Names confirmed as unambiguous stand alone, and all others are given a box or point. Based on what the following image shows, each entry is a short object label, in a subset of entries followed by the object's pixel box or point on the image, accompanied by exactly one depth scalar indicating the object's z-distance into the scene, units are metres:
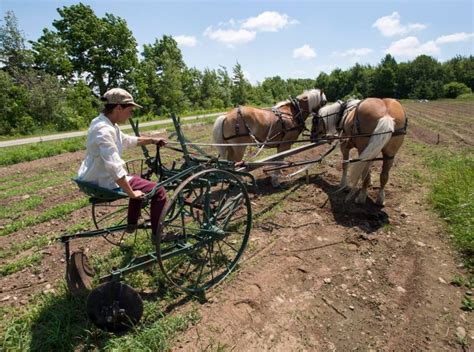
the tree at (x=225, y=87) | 43.88
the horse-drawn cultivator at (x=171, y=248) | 2.73
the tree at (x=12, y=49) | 22.89
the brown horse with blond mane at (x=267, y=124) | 6.45
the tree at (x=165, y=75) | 32.47
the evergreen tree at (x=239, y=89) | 44.06
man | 2.72
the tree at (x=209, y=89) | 42.84
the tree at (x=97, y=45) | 34.62
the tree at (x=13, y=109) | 20.09
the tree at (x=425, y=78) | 64.94
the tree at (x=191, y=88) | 41.41
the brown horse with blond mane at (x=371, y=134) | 4.98
